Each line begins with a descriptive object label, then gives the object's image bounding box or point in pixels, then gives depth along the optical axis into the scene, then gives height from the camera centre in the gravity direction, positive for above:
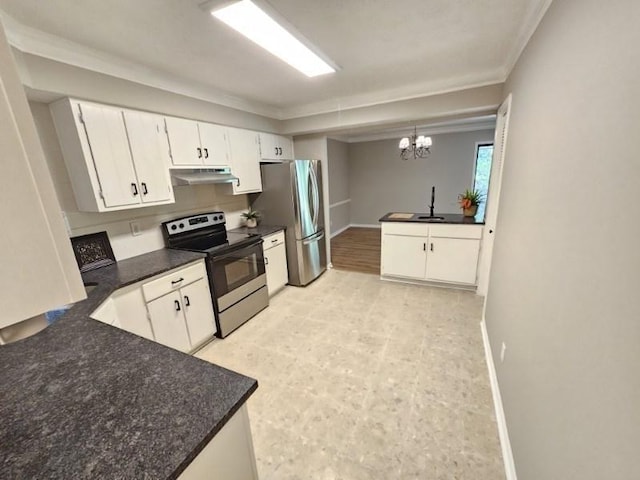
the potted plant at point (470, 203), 3.54 -0.46
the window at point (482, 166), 5.86 +0.01
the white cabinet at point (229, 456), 0.77 -0.86
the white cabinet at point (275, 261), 3.31 -1.07
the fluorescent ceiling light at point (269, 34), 1.43 +0.88
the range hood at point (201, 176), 2.48 +0.05
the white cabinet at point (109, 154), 1.86 +0.23
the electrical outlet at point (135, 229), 2.42 -0.40
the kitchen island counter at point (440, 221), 3.29 -0.65
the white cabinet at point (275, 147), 3.49 +0.41
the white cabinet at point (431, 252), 3.32 -1.07
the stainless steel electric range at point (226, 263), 2.57 -0.84
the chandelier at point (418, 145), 4.25 +0.42
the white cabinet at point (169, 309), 1.88 -0.97
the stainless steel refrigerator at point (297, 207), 3.39 -0.40
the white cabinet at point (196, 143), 2.42 +0.36
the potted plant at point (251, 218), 3.53 -0.53
